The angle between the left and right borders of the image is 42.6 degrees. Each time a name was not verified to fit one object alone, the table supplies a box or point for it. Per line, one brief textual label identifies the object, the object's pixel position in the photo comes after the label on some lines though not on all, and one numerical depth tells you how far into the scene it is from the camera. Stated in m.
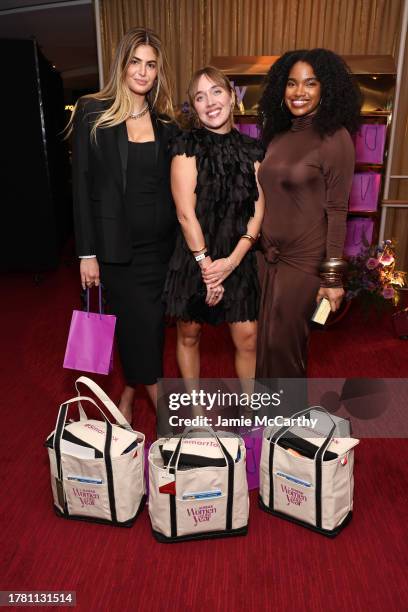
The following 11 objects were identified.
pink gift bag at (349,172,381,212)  4.21
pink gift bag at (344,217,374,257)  4.35
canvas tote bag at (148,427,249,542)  1.79
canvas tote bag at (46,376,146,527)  1.88
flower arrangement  3.88
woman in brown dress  1.97
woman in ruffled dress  2.00
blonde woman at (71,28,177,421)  1.99
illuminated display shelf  3.99
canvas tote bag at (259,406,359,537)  1.84
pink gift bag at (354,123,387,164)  4.11
